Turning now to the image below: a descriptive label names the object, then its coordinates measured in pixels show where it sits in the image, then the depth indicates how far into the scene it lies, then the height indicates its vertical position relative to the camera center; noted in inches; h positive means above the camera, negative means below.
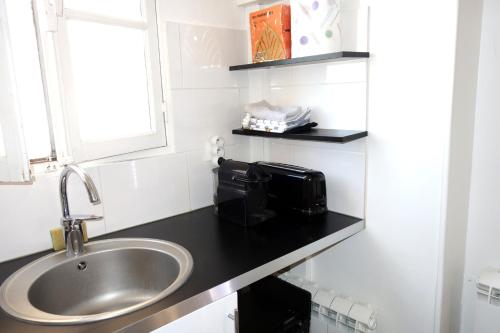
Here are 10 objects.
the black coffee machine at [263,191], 57.6 -14.9
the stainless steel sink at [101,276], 44.8 -22.1
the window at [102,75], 49.3 +4.1
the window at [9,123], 37.9 -1.7
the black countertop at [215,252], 35.7 -19.9
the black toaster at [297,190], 59.9 -15.1
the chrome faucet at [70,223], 47.6 -15.2
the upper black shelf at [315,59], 51.8 +5.4
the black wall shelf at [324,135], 54.2 -6.0
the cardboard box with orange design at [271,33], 60.2 +10.6
